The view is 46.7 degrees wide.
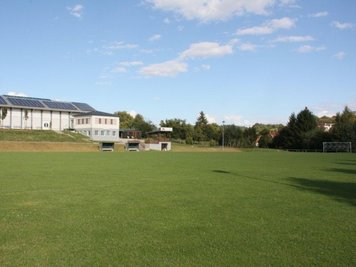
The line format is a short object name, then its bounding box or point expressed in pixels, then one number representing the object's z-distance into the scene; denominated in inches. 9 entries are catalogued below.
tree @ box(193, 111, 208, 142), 4845.0
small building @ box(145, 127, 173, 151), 3264.3
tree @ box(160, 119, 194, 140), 4889.3
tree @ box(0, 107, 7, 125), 3371.1
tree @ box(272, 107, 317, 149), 3732.8
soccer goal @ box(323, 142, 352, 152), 3230.8
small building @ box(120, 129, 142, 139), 4143.7
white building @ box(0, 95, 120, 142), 3506.4
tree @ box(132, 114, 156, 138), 5240.7
